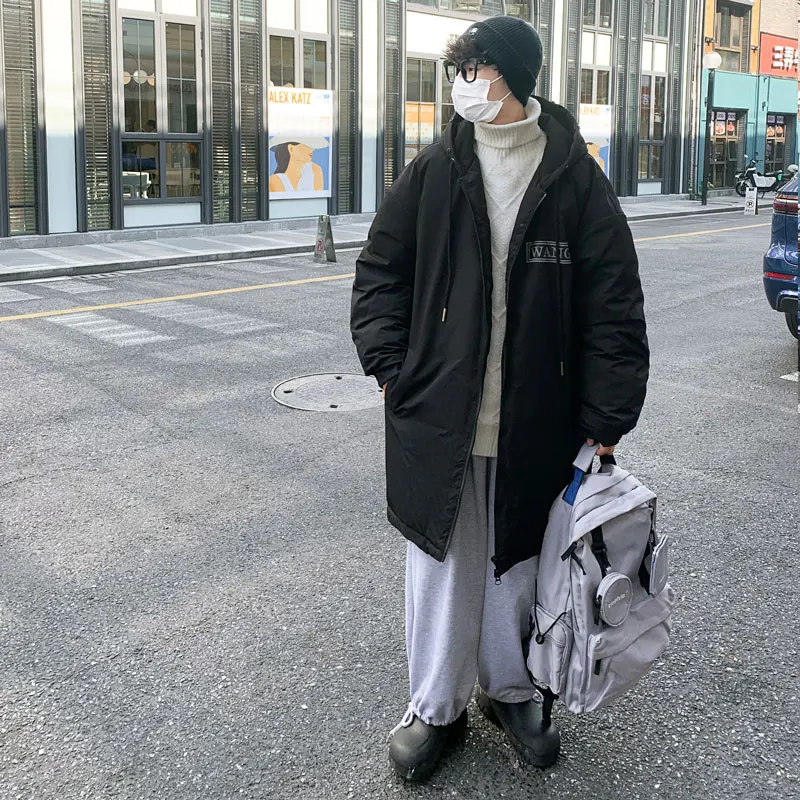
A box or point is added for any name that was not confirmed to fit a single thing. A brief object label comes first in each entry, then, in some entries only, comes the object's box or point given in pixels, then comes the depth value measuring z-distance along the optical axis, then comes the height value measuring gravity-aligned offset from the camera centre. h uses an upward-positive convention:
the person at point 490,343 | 2.86 -0.34
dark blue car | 8.48 -0.26
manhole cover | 7.37 -1.25
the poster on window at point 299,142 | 20.98 +1.66
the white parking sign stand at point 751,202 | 27.42 +0.63
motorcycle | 33.53 +1.53
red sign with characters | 38.03 +6.31
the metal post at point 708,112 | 30.03 +3.43
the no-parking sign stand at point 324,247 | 16.28 -0.38
